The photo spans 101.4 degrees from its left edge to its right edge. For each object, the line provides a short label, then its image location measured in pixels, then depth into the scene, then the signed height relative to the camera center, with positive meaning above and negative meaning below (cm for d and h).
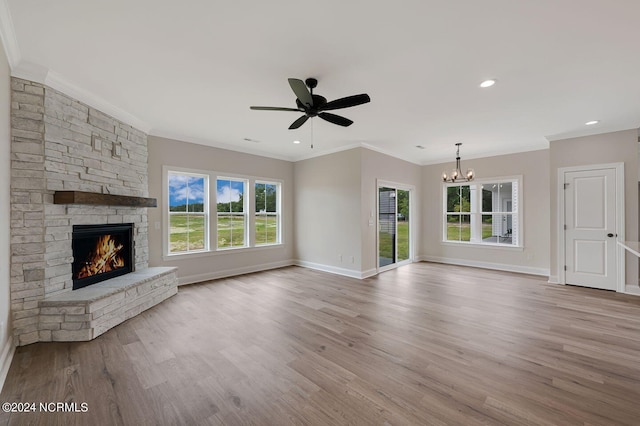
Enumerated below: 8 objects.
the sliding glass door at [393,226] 637 -33
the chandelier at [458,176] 570 +87
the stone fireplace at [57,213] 271 +1
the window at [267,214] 628 -1
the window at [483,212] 620 +3
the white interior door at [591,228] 457 -28
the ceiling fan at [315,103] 246 +115
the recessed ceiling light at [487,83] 288 +145
